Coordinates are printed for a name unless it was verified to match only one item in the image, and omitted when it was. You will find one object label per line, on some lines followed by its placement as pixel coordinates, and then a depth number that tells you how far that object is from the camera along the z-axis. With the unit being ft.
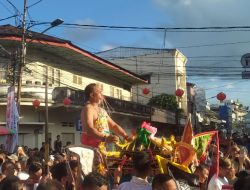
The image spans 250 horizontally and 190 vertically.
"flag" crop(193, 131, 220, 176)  18.70
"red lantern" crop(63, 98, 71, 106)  80.12
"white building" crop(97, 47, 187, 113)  150.10
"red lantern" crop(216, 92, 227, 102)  83.18
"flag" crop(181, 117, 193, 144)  18.21
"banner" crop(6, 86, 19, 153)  54.60
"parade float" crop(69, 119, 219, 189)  16.92
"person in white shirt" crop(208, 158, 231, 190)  17.93
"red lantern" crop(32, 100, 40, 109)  78.59
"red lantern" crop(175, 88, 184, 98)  82.74
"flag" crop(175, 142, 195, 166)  17.42
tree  139.54
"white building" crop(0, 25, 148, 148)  82.99
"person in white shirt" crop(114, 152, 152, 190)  15.58
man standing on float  18.72
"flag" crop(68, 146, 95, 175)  17.78
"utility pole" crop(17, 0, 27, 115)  64.90
